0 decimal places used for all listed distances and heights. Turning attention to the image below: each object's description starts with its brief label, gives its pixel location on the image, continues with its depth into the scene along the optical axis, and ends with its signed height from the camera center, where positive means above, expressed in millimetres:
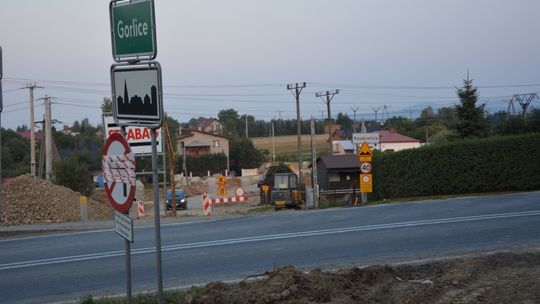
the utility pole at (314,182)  35531 -1070
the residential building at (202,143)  106000 +3875
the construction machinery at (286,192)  38938 -1728
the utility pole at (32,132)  47312 +2981
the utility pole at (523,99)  62569 +5586
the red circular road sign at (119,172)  6355 -18
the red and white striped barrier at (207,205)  26866 -1597
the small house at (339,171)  51094 -749
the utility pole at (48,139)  45156 +2308
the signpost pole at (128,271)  6498 -1006
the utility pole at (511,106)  73194 +5371
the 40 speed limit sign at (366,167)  30031 -327
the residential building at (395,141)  92125 +2560
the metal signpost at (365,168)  29969 -372
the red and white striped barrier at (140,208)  30142 -1786
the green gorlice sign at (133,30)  6336 +1372
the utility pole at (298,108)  54988 +4668
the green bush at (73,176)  45219 -323
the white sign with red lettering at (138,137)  23142 +1138
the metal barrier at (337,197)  35206 -2184
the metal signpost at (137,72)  6355 +954
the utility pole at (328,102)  60531 +5567
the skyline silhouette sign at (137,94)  6371 +741
